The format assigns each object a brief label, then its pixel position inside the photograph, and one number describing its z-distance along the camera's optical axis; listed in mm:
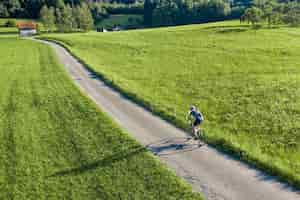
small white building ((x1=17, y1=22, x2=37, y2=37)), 115031
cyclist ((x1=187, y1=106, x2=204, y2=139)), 17688
